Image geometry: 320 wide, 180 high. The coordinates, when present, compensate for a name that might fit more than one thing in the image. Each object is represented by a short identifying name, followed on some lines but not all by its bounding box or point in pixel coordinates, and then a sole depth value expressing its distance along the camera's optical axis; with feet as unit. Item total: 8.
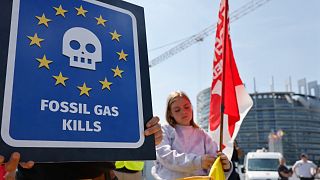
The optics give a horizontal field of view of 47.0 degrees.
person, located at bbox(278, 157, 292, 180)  38.70
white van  43.00
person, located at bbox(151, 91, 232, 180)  7.71
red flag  8.96
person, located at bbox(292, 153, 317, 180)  39.45
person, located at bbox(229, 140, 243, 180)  9.25
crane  194.59
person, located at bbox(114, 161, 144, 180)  10.06
